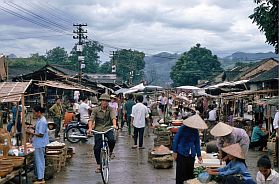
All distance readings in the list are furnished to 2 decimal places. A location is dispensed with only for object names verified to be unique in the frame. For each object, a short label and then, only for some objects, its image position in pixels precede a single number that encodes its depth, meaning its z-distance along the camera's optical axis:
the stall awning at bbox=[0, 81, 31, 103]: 9.95
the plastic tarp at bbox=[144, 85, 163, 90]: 35.01
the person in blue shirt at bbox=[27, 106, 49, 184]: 9.91
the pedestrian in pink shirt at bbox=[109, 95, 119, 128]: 19.75
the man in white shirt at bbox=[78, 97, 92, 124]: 18.91
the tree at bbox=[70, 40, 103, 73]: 90.50
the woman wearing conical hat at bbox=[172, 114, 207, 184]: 8.77
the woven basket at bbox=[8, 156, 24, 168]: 9.34
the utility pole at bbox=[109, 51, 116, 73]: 70.56
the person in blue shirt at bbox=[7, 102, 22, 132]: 17.63
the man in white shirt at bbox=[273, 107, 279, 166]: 13.24
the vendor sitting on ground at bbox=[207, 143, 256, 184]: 6.96
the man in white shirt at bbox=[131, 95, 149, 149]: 15.51
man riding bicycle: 10.54
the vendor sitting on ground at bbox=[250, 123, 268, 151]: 16.42
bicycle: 10.20
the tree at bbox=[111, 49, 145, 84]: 89.38
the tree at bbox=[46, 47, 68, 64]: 93.76
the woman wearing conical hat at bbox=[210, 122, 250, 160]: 8.80
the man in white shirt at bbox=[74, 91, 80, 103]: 32.70
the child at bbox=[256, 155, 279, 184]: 7.03
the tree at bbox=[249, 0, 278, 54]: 16.34
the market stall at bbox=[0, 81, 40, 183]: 9.03
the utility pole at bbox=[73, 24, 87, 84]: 46.57
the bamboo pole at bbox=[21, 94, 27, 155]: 9.67
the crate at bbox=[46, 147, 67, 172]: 11.35
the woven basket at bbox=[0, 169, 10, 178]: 8.77
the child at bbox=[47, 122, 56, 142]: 17.24
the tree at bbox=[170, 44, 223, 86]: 76.00
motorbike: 18.09
